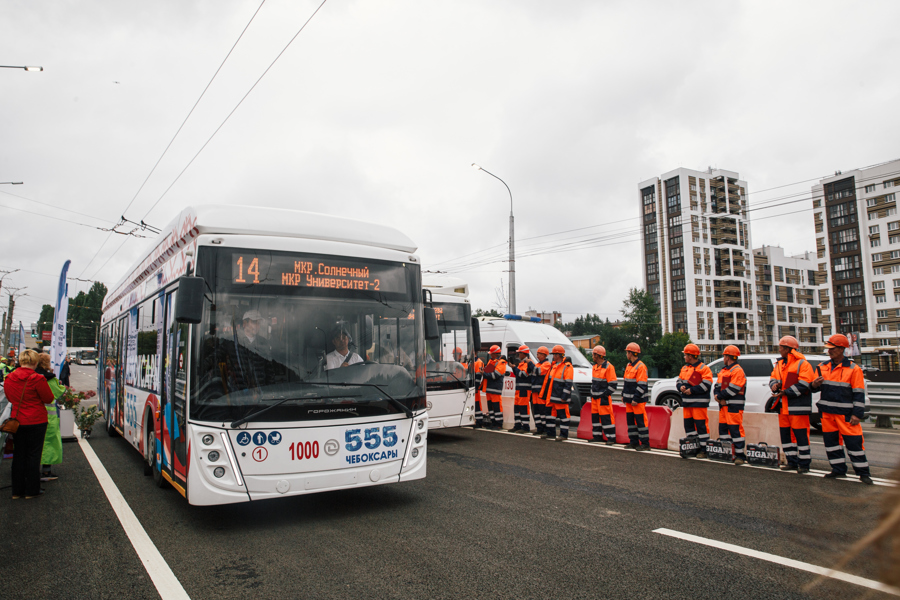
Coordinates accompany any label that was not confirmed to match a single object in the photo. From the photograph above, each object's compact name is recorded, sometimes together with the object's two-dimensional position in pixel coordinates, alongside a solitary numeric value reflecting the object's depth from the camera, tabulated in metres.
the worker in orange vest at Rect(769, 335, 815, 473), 8.16
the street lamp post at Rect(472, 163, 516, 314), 22.77
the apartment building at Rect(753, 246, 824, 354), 121.69
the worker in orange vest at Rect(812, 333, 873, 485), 7.53
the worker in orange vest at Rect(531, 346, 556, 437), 12.29
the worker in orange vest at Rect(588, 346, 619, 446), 10.77
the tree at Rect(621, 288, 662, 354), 90.94
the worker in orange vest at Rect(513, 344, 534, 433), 12.93
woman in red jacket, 7.02
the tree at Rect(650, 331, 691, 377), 80.44
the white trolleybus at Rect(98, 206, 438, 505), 5.35
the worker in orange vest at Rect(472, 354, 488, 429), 13.91
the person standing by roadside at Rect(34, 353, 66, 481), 7.97
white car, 13.18
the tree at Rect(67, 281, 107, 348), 101.56
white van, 16.69
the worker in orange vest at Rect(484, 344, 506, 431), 13.52
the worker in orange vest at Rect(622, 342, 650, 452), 10.41
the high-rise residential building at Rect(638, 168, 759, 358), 107.69
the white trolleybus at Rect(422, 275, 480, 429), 11.35
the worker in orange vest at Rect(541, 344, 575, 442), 11.72
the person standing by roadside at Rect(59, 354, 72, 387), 19.43
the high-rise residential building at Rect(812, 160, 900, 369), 85.25
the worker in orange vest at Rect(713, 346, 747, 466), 8.94
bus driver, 5.83
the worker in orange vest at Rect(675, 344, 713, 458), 9.52
